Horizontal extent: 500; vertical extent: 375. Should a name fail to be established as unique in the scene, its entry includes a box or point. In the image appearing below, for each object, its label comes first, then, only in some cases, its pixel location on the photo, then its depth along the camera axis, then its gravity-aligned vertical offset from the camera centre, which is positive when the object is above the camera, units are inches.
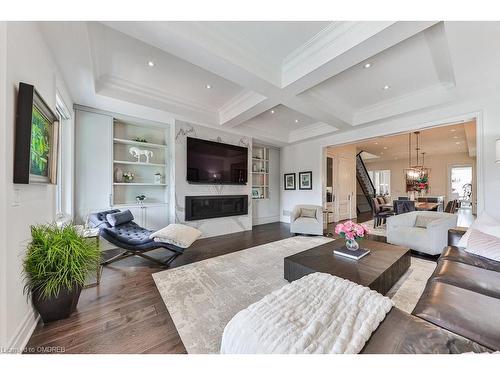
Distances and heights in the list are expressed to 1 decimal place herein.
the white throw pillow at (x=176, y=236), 112.5 -28.6
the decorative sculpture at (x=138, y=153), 159.0 +27.8
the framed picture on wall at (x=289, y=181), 258.5 +8.1
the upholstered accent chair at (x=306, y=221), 183.2 -32.2
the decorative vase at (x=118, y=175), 153.8 +9.1
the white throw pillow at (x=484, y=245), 78.4 -23.8
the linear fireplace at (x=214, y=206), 176.1 -18.5
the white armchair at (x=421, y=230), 122.7 -29.0
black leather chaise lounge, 108.4 -29.6
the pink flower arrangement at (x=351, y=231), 95.6 -21.1
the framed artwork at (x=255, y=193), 251.2 -7.6
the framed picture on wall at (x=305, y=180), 238.7 +8.6
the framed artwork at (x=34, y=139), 56.6 +15.5
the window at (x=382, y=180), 423.5 +15.2
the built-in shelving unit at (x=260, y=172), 253.6 +19.2
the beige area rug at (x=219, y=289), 65.3 -46.0
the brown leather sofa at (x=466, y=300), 42.7 -29.8
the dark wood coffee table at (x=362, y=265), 77.5 -33.8
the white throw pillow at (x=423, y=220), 141.3 -23.8
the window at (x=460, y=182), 352.2 +10.3
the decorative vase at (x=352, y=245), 98.7 -28.9
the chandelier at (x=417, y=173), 259.2 +20.7
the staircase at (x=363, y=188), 341.4 -1.2
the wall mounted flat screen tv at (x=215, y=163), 175.6 +23.4
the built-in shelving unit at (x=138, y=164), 156.4 +18.4
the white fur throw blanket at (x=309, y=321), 38.2 -29.7
